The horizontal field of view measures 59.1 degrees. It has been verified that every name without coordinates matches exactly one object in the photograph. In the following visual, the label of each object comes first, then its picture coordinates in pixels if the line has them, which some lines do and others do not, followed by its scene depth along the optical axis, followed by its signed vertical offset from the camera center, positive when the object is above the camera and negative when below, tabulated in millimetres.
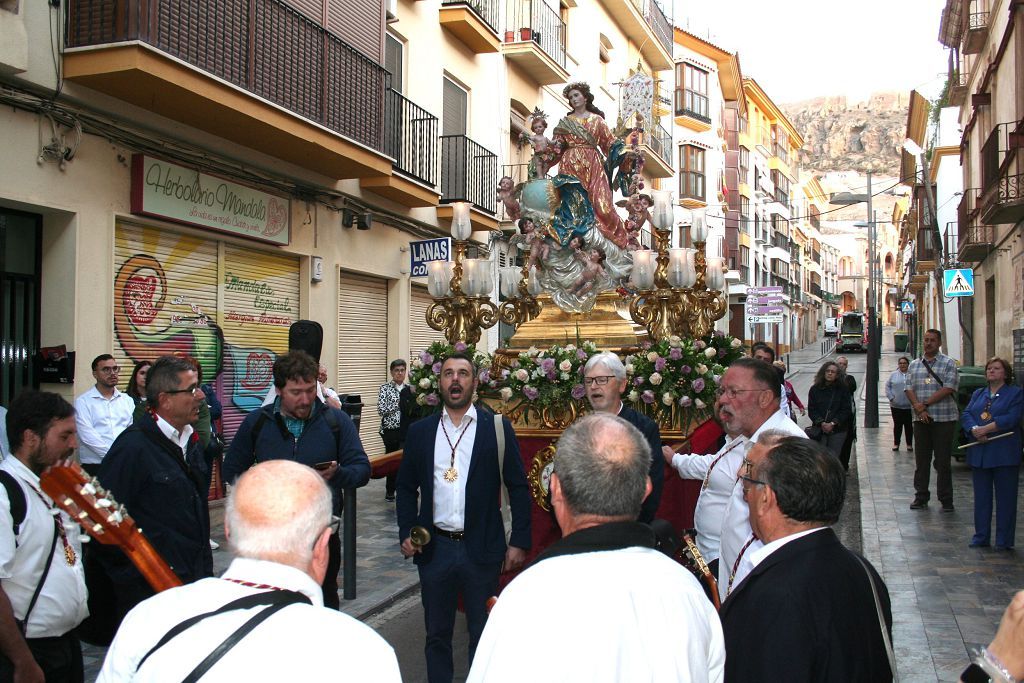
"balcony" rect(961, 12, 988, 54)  18609 +6584
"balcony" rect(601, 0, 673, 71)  24812 +9270
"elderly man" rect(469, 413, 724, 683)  1914 -565
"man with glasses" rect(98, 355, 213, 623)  3656 -564
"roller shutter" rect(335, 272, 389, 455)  13797 +57
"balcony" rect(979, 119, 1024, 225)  13078 +2628
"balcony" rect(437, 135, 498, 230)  15961 +3117
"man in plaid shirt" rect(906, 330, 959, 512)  9641 -671
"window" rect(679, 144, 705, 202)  37469 +7431
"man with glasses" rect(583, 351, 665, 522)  4730 -204
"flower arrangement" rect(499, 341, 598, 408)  6312 -211
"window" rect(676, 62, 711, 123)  37281 +10705
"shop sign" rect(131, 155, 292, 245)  9422 +1663
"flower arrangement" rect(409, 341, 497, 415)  6703 -185
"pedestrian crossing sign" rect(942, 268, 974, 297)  16391 +1208
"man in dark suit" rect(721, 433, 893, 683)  2289 -644
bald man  1645 -507
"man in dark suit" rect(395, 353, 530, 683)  4469 -823
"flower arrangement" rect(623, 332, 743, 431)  6270 -222
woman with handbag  11188 -725
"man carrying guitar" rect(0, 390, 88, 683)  2967 -750
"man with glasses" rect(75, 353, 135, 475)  7336 -558
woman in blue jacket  7754 -887
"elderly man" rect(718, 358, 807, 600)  3967 -230
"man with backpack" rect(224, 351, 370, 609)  4410 -449
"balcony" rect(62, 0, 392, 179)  8430 +2911
